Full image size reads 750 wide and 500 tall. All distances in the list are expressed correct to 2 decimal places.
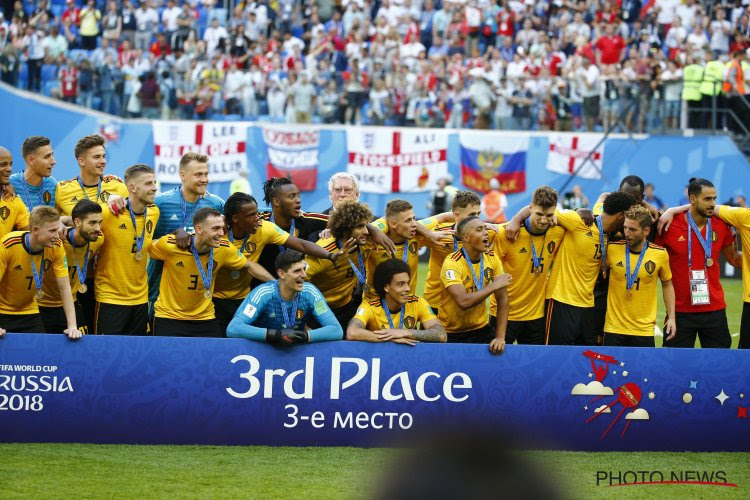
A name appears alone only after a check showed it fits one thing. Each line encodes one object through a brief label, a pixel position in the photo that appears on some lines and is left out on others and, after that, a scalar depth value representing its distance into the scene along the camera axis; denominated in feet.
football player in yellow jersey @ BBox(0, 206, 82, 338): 50.49
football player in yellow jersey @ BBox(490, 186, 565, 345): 59.98
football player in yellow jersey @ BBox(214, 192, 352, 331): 55.83
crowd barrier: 170.19
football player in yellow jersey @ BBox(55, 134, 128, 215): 57.77
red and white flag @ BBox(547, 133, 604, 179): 168.96
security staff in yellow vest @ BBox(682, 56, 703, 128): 156.56
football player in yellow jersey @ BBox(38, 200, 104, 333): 53.26
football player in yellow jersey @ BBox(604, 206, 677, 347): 58.23
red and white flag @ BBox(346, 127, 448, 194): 171.53
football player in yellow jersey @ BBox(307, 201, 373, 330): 54.34
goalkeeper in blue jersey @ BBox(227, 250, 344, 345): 51.44
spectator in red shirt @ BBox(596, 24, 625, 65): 168.04
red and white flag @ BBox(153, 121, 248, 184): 171.42
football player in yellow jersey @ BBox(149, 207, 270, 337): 54.85
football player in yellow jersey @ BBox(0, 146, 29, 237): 54.25
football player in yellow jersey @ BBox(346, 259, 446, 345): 52.19
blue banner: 50.78
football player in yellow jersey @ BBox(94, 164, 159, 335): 55.83
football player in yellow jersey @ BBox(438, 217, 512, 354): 54.75
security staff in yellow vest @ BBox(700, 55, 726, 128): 156.66
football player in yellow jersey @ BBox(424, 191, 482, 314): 58.39
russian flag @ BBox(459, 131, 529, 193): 171.53
